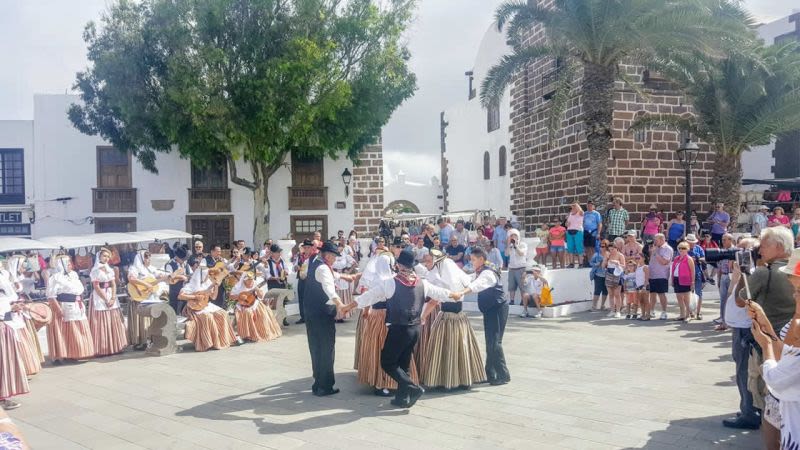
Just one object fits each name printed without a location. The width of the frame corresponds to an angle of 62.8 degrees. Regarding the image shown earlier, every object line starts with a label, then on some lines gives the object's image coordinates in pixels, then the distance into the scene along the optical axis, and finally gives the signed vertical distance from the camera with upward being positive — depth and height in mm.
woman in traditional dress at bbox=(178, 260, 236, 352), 10562 -1254
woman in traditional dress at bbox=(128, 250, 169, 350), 10859 -954
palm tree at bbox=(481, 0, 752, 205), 14211 +4357
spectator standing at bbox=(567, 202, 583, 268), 15734 -76
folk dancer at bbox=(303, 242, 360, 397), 7578 -919
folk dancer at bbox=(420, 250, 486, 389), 7492 -1268
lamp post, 15031 +1746
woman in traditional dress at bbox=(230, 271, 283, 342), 11312 -1376
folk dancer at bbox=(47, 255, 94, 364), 9891 -1164
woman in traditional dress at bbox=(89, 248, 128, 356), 10297 -1143
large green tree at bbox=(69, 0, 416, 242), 19672 +5097
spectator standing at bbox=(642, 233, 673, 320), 12469 -679
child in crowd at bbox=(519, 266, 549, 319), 13766 -1147
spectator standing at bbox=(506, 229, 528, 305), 13773 -646
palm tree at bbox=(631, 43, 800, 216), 16422 +3212
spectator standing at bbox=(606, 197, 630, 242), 15383 +237
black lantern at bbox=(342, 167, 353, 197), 24328 +2201
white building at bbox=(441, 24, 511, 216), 29641 +4332
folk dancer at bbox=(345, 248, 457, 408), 6863 -934
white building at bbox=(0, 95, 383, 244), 23719 +1760
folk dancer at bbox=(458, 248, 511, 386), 7750 -954
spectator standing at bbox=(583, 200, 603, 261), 15375 +150
